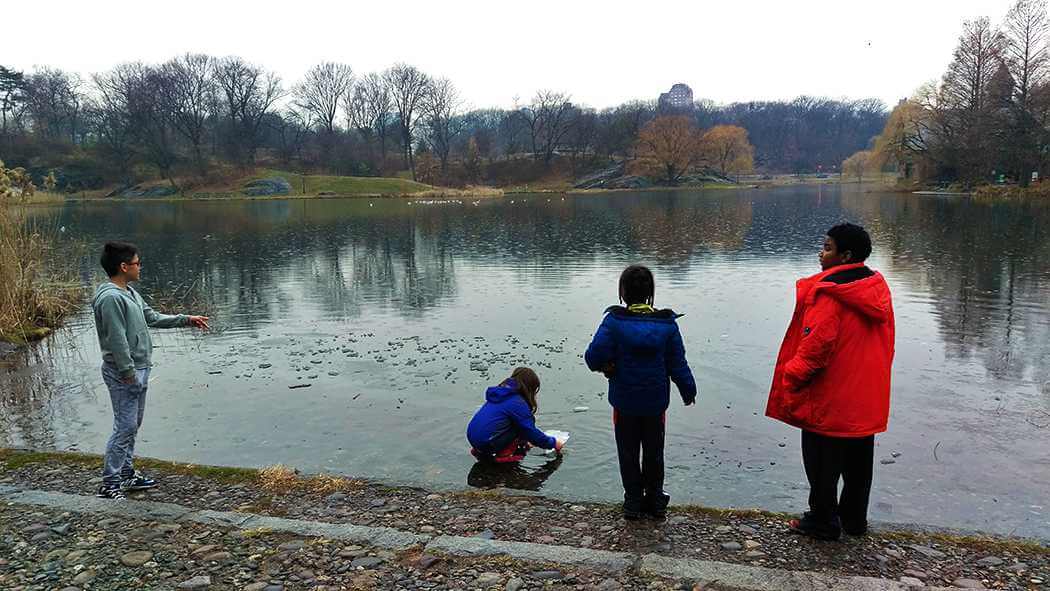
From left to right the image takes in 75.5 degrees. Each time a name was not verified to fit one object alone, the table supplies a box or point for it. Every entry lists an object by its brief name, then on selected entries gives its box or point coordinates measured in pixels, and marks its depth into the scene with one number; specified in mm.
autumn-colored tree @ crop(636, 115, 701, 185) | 100500
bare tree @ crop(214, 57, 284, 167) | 100562
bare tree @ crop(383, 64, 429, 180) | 109812
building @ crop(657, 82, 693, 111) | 146988
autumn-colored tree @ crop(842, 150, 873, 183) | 111312
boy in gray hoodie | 5539
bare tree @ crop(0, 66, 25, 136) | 93875
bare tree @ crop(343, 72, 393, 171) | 111750
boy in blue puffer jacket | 4902
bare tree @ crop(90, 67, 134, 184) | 96250
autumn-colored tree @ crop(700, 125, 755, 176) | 104125
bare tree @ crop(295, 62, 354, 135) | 110688
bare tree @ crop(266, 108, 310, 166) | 108000
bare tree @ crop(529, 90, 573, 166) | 116250
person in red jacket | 4414
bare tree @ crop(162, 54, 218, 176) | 96812
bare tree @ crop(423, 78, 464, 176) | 110875
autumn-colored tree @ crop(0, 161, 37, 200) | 12602
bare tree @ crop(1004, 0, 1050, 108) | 54062
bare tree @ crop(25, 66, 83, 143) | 98712
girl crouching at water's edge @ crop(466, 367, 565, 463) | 6980
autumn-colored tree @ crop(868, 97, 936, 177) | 66625
